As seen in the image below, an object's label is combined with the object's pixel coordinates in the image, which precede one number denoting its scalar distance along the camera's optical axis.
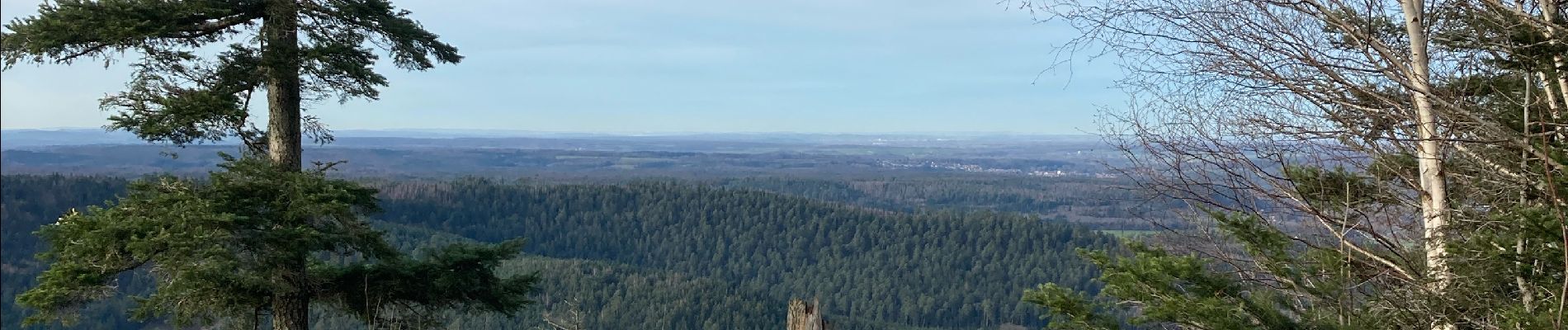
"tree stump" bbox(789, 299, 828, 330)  6.11
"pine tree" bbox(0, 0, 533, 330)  8.68
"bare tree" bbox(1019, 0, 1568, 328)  6.27
